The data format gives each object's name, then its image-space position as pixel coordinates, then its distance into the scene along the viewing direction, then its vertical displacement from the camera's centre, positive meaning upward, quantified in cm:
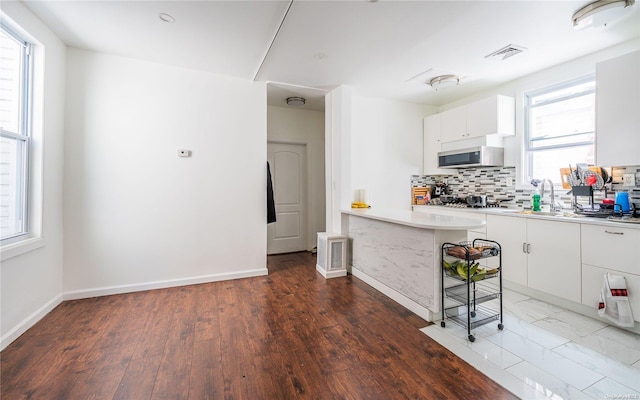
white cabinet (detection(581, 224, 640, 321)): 221 -47
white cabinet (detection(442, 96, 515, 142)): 362 +118
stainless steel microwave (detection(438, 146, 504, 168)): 377 +65
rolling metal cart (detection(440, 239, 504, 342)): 222 -73
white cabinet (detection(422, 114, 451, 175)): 452 +100
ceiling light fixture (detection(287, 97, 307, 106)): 440 +166
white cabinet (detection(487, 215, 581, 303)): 259 -52
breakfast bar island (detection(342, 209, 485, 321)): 239 -50
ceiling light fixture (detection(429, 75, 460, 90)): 355 +161
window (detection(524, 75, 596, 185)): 307 +92
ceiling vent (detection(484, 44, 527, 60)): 281 +160
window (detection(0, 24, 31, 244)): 220 +57
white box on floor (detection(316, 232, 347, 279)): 363 -72
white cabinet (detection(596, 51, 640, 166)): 242 +85
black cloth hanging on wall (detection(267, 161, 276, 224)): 378 -3
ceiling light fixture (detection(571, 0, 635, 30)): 209 +150
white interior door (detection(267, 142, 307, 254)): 503 +11
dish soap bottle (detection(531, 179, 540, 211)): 327 +5
